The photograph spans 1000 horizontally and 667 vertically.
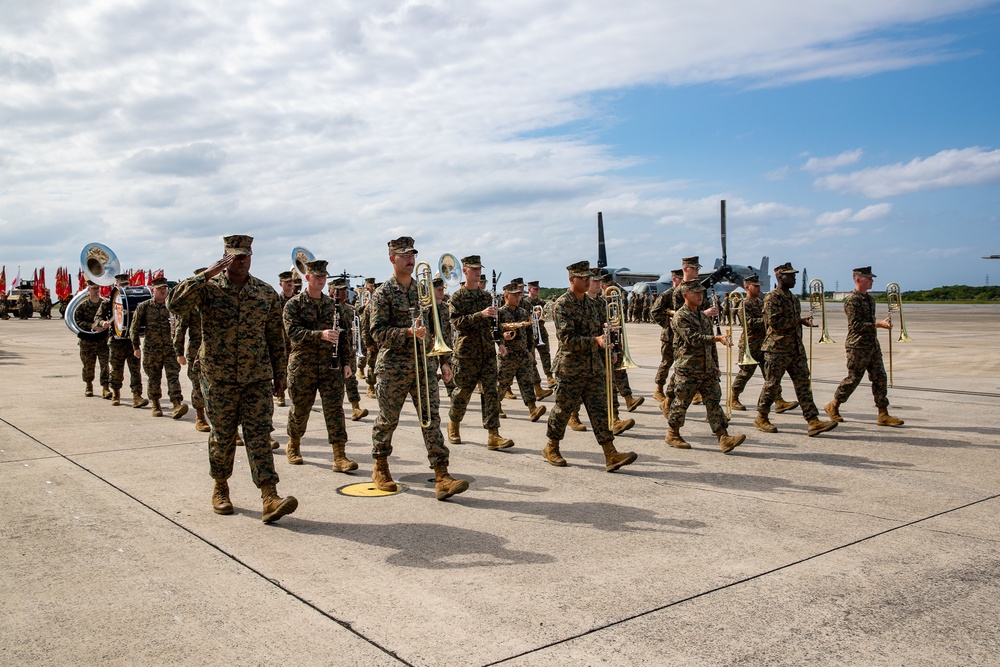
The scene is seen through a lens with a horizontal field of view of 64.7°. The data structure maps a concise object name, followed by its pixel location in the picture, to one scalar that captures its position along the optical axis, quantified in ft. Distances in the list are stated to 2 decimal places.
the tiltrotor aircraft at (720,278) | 162.30
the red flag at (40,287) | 191.35
